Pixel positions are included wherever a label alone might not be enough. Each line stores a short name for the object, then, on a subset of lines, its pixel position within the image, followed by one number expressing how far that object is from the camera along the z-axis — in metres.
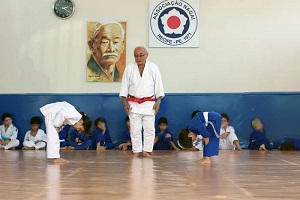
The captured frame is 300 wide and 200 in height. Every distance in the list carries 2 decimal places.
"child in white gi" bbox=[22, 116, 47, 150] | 8.48
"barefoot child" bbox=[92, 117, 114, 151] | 8.52
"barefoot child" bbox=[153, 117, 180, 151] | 8.50
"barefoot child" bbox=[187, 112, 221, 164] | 5.57
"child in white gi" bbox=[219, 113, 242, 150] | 8.48
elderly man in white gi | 6.70
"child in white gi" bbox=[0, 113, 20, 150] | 8.52
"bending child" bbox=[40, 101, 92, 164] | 5.50
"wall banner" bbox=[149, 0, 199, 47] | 8.78
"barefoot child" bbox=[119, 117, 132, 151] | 8.46
